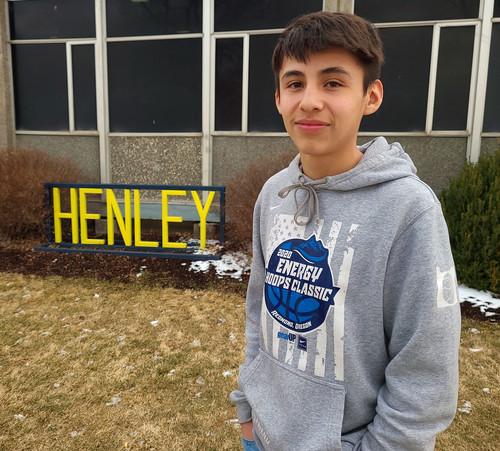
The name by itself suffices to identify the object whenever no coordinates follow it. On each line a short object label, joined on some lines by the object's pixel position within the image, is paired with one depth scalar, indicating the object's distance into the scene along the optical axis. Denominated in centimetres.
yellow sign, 573
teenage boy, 88
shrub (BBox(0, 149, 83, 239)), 617
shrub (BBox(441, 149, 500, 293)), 444
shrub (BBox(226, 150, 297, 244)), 556
